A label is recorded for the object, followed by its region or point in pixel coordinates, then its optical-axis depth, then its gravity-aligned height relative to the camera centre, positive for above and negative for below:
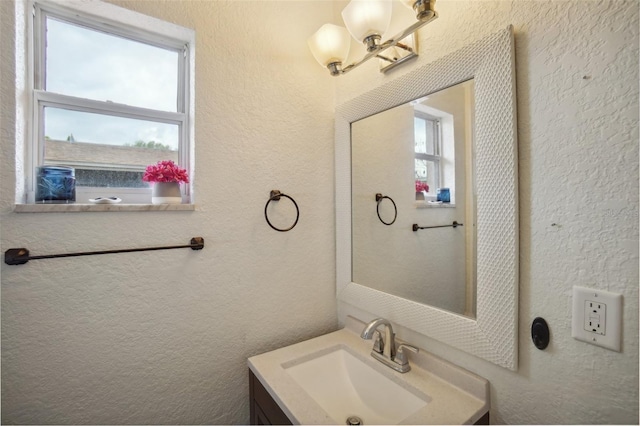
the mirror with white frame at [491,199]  0.74 +0.04
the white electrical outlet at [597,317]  0.60 -0.24
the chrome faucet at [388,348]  0.96 -0.51
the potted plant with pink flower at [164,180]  1.02 +0.12
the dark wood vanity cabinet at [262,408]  0.89 -0.69
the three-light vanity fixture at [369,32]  0.84 +0.65
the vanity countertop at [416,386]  0.77 -0.56
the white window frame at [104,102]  0.93 +0.51
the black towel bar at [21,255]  0.79 -0.13
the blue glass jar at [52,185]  0.88 +0.09
